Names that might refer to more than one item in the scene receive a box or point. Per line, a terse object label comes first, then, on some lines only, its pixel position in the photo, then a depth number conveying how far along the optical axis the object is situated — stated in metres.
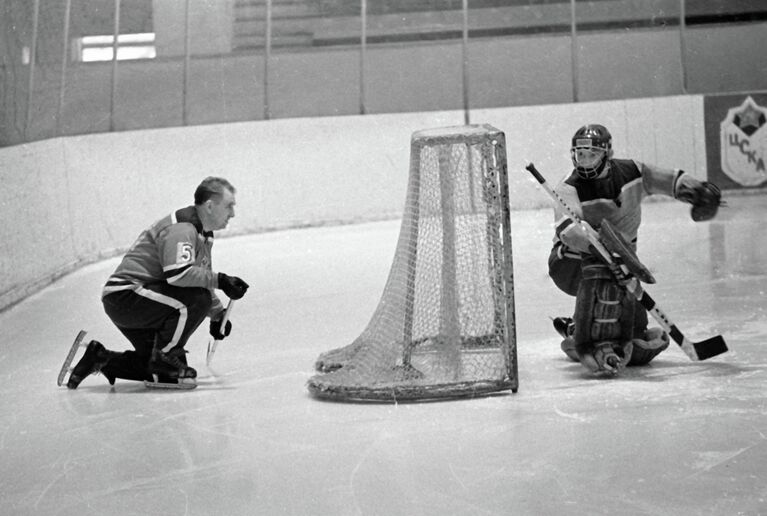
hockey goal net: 8.17
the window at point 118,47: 17.52
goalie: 8.52
